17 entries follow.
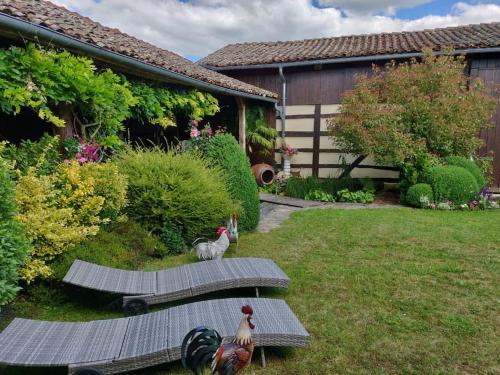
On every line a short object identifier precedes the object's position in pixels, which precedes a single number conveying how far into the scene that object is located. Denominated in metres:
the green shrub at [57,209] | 3.15
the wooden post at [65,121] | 4.60
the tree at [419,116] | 7.94
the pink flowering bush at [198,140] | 5.79
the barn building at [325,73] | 9.12
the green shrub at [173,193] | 4.63
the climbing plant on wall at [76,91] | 3.78
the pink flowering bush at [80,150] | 4.50
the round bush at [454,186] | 7.51
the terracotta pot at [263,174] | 9.77
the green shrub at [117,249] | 3.49
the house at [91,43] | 3.77
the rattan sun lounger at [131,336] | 2.03
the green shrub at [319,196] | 8.75
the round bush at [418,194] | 7.58
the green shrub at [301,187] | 9.20
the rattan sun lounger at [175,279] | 3.01
